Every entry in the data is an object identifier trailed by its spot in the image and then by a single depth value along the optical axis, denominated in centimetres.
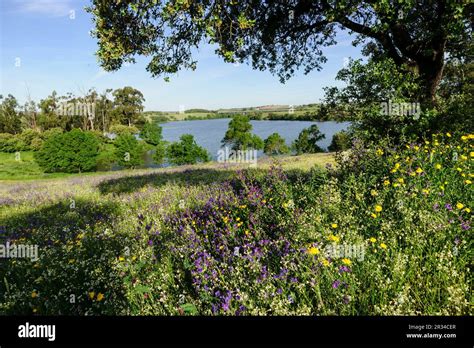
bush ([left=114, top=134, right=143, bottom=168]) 6372
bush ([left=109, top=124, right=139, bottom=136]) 7103
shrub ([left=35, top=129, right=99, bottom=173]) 5488
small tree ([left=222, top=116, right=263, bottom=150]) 9019
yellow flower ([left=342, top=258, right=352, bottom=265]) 305
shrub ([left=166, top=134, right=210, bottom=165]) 7231
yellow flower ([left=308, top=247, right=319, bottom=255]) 318
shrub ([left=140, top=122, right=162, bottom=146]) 8725
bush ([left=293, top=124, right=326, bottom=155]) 8894
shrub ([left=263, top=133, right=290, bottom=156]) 9208
